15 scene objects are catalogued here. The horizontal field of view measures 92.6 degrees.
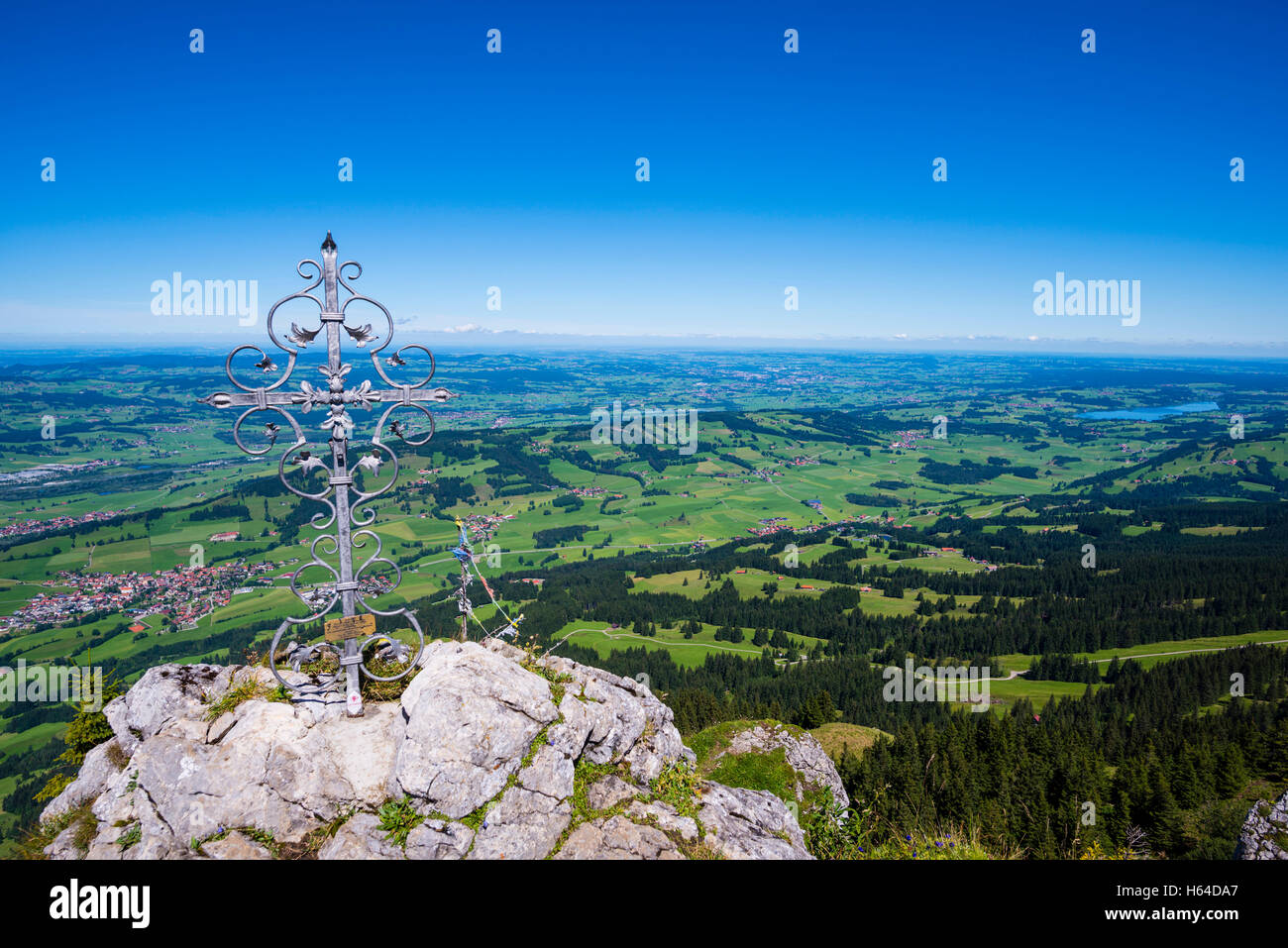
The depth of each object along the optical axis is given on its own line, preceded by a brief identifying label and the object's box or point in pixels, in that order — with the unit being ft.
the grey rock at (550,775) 34.06
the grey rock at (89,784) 37.17
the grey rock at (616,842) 32.07
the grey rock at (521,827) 31.01
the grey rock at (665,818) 34.60
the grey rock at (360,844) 30.07
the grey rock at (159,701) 38.81
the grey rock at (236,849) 29.92
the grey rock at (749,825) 34.83
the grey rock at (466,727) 32.04
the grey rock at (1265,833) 44.11
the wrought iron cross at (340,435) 35.09
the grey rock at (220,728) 35.81
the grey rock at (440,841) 30.32
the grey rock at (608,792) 36.29
